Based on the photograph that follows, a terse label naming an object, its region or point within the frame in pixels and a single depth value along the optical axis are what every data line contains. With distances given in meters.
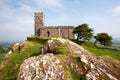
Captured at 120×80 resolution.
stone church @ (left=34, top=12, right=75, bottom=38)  30.70
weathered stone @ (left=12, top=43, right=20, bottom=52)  19.35
